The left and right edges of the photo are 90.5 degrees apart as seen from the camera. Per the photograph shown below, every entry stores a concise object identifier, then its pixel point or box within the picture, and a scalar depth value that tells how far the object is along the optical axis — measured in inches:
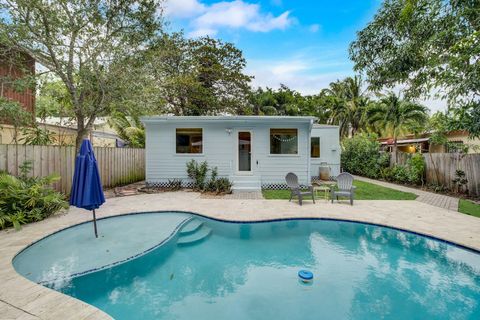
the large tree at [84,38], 274.8
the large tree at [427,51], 247.0
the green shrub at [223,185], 425.2
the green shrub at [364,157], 619.5
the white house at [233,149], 452.4
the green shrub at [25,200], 226.7
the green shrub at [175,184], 451.2
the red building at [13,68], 291.6
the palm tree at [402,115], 749.9
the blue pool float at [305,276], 170.0
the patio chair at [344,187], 337.7
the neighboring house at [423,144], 428.6
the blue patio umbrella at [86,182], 196.7
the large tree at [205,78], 750.5
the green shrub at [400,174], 518.8
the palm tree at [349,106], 1093.8
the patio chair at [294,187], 329.7
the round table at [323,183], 405.0
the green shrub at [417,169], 480.4
